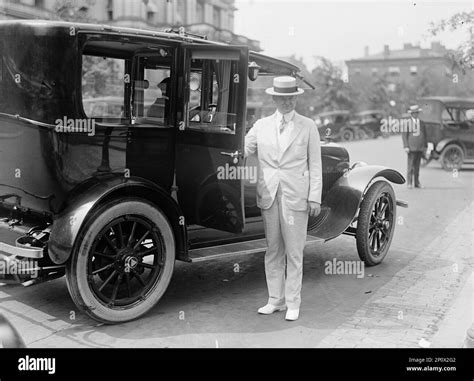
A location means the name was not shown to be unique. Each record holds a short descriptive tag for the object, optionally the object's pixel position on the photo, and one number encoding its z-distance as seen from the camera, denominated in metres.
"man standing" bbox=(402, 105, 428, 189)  13.41
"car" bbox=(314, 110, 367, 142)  34.26
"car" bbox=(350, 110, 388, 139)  36.31
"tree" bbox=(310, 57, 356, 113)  42.81
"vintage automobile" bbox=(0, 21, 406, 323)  4.22
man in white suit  4.57
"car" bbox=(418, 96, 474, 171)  18.23
